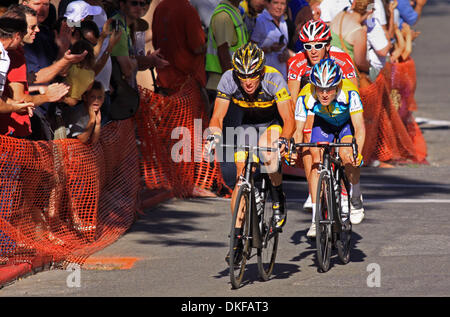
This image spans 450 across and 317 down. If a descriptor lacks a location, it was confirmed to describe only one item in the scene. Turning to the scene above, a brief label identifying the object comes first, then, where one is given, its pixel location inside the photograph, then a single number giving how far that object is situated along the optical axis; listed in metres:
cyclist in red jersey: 19.62
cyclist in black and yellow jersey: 16.41
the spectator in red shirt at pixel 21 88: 16.80
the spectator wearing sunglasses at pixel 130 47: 21.22
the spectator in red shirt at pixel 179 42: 24.09
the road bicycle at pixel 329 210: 16.47
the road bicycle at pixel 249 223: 15.34
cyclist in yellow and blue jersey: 17.59
